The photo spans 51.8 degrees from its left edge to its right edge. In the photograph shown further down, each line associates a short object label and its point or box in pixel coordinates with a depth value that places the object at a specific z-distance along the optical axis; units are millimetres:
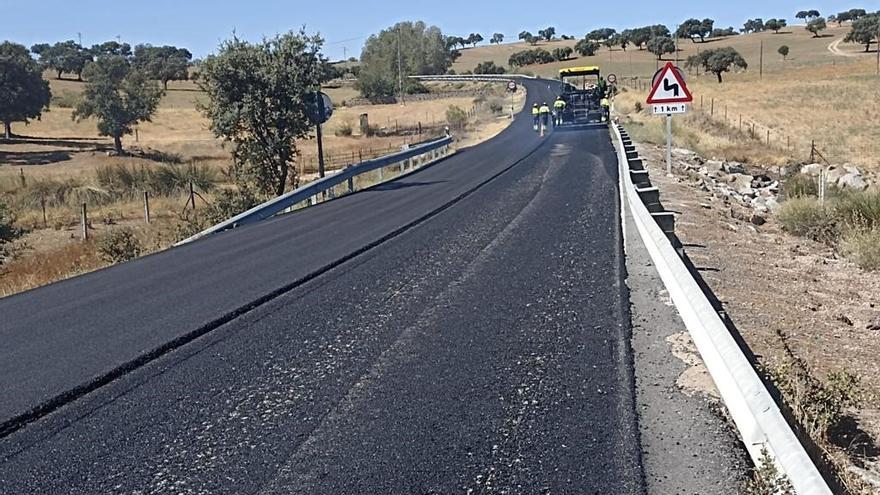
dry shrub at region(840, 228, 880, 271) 12745
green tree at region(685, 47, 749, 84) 108375
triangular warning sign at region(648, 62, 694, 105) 19016
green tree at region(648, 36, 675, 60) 147225
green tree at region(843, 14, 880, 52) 135125
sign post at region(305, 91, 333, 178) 24031
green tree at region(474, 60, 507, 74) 159125
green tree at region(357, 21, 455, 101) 117475
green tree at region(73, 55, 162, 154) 69375
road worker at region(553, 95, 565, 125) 40097
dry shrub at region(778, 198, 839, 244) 16234
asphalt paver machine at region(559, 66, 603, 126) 41125
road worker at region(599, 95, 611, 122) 40250
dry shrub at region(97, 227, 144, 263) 14969
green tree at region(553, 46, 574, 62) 176125
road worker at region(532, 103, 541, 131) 41234
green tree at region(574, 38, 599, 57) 182200
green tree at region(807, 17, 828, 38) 187375
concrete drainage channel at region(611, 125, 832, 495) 3666
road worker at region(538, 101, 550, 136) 40969
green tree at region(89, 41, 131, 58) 188700
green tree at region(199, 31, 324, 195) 25172
